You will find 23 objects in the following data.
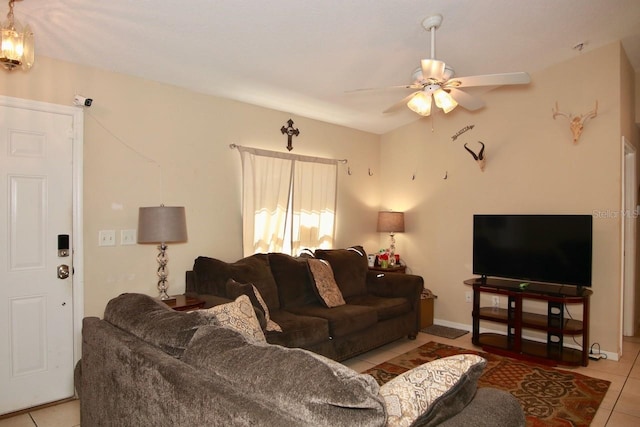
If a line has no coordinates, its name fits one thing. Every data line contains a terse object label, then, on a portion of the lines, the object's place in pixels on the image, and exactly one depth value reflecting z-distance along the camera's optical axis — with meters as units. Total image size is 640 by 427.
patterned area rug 2.92
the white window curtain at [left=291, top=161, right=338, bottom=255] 4.77
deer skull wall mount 4.14
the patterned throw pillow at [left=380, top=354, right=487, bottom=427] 1.21
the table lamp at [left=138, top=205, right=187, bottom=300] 3.17
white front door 2.88
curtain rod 4.17
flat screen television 3.96
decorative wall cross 4.68
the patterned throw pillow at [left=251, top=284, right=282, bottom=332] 3.10
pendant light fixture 2.17
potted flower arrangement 5.35
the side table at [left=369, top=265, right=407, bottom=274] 5.28
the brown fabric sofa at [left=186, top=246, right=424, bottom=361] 3.44
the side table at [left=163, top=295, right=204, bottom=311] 3.19
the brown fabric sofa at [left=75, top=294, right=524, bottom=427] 1.05
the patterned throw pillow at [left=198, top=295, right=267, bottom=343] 2.18
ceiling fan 2.79
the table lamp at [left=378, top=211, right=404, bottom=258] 5.48
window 4.26
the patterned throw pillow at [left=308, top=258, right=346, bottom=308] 4.03
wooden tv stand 3.85
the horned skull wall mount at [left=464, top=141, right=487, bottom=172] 4.82
